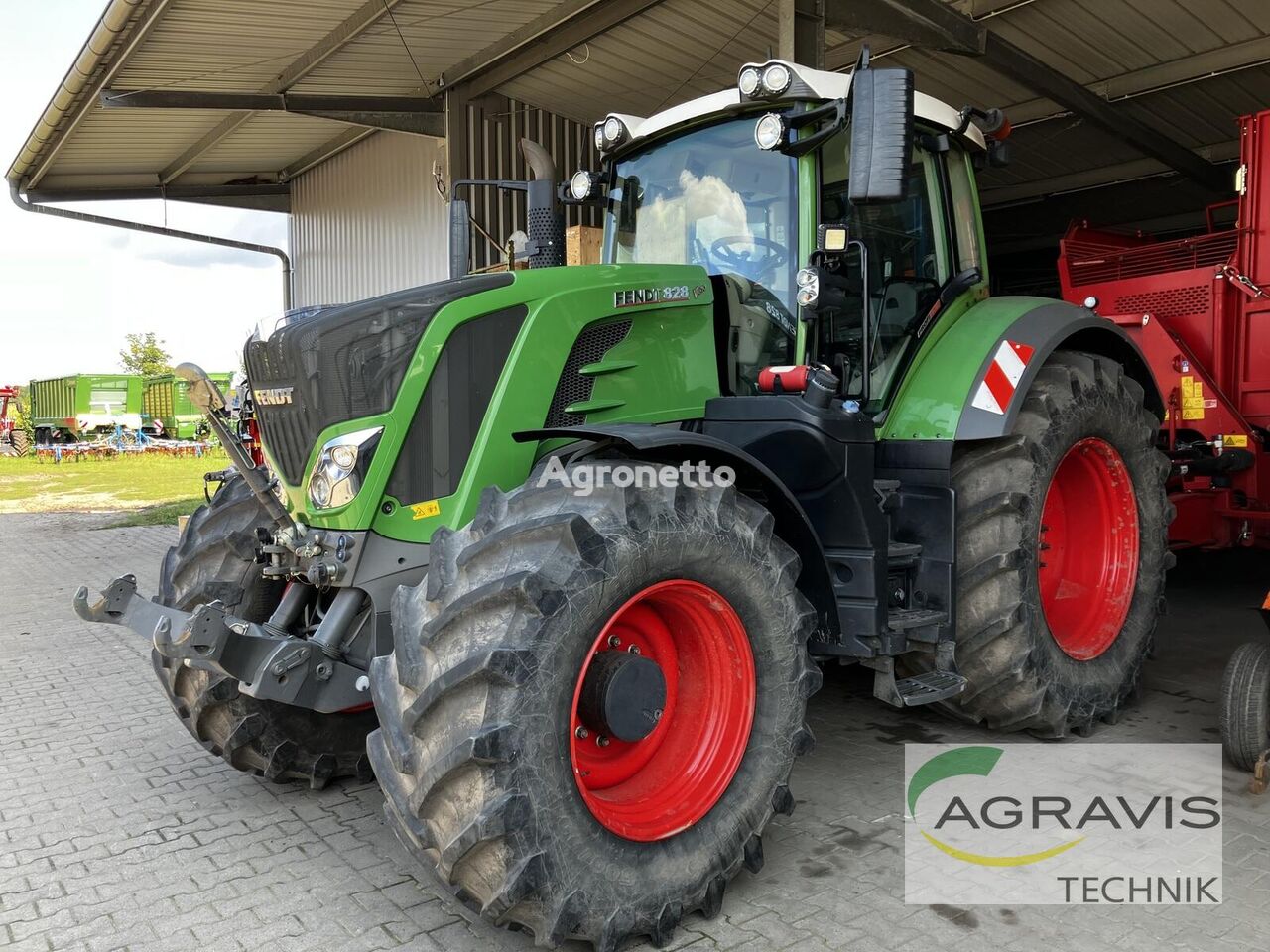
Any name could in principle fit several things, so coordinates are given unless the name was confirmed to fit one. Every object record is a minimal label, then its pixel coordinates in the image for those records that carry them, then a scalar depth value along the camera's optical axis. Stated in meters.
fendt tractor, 2.55
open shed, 9.01
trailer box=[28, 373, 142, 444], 33.38
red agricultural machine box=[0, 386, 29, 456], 32.41
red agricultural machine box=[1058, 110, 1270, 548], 6.18
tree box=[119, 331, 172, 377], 45.09
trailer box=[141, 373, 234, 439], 34.88
